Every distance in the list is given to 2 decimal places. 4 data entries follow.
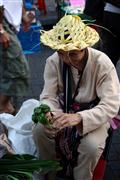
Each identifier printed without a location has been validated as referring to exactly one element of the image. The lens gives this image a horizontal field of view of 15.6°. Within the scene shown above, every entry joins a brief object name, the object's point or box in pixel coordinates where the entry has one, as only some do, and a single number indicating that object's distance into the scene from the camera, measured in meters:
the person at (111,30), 3.57
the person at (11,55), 3.59
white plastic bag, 3.06
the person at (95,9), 3.70
